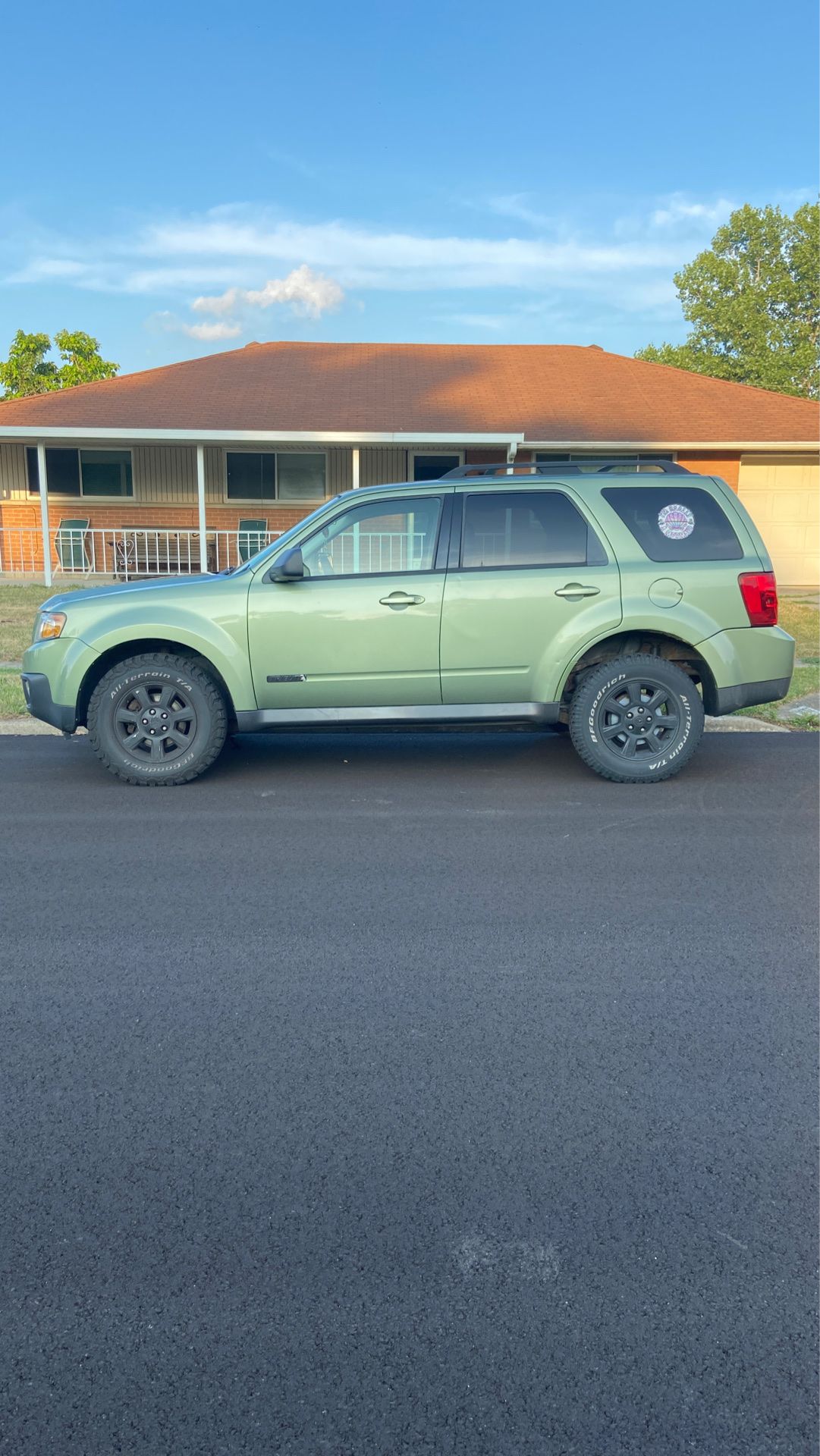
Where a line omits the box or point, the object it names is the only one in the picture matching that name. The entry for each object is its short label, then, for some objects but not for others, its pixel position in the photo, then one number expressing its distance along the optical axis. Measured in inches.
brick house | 841.5
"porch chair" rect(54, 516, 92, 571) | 887.7
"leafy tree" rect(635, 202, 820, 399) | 1628.9
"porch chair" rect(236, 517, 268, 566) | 851.4
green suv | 278.1
